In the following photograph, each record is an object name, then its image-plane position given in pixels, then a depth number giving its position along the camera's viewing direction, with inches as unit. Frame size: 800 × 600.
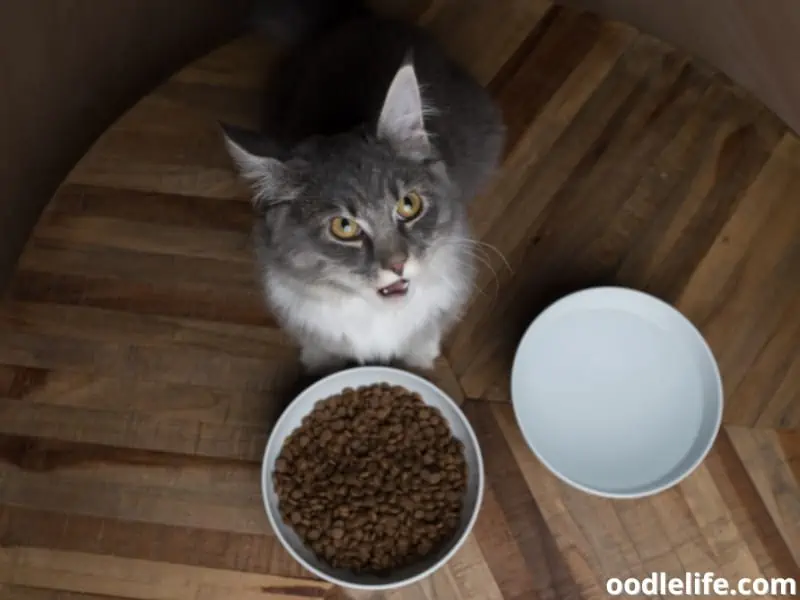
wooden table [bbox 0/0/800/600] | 57.2
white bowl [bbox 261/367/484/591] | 53.3
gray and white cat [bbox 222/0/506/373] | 46.6
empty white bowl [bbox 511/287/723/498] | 57.4
